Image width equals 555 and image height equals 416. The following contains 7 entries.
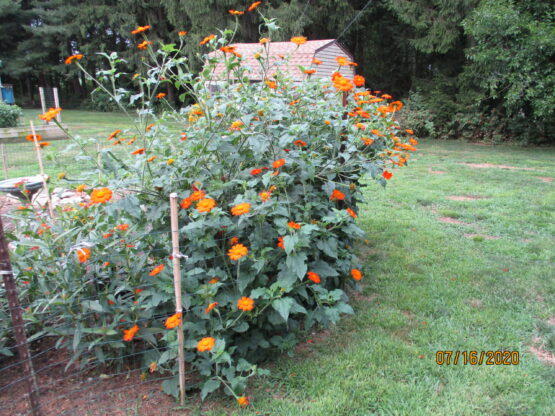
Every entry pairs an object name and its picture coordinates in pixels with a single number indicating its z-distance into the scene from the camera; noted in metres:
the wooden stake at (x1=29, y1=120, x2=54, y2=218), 2.04
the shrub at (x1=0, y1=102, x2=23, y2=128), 6.07
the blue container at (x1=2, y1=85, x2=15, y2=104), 18.97
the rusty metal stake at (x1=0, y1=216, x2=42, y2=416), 1.54
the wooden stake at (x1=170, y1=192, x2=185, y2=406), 1.71
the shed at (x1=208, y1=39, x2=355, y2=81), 8.53
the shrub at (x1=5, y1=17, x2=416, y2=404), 1.80
